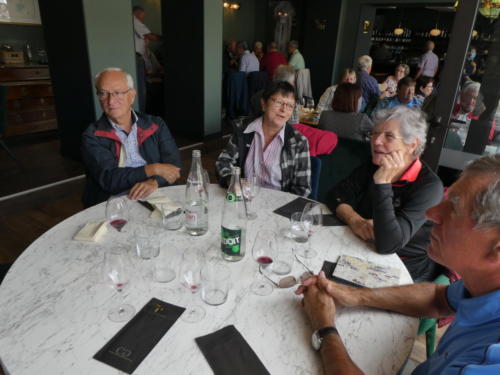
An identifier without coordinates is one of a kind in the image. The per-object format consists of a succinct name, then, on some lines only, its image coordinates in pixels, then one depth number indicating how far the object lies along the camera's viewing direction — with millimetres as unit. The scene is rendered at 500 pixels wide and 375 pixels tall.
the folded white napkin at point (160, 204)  1609
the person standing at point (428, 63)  7314
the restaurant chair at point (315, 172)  2268
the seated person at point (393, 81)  5410
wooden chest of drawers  4879
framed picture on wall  5098
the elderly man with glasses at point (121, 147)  2072
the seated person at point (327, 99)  4836
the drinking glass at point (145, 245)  1314
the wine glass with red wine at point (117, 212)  1517
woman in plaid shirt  2174
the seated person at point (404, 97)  4035
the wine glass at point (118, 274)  1062
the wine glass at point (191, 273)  1125
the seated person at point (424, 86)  4508
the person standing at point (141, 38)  5211
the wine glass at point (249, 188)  1797
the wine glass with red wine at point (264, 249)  1319
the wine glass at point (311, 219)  1473
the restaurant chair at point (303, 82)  6517
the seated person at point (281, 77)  4023
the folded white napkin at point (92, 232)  1405
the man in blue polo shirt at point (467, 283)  787
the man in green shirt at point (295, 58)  7133
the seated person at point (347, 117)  3432
